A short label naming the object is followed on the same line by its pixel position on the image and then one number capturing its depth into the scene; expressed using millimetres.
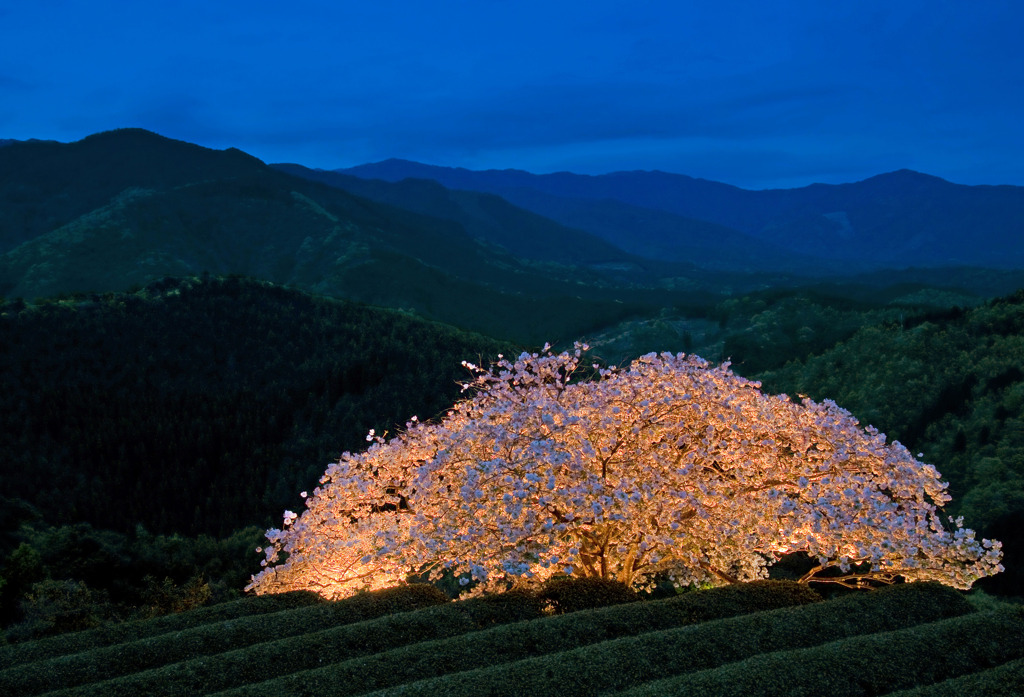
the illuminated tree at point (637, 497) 13836
